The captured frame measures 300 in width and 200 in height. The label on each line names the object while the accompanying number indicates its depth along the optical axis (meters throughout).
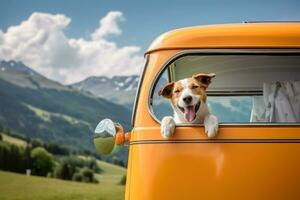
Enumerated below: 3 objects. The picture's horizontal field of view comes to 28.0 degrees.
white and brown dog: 3.69
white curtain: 4.04
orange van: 3.65
